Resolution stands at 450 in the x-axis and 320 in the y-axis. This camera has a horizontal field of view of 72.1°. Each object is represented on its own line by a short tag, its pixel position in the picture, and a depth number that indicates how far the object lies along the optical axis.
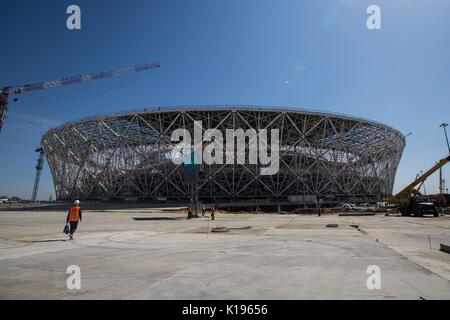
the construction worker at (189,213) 27.15
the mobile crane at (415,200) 30.02
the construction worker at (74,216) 12.31
